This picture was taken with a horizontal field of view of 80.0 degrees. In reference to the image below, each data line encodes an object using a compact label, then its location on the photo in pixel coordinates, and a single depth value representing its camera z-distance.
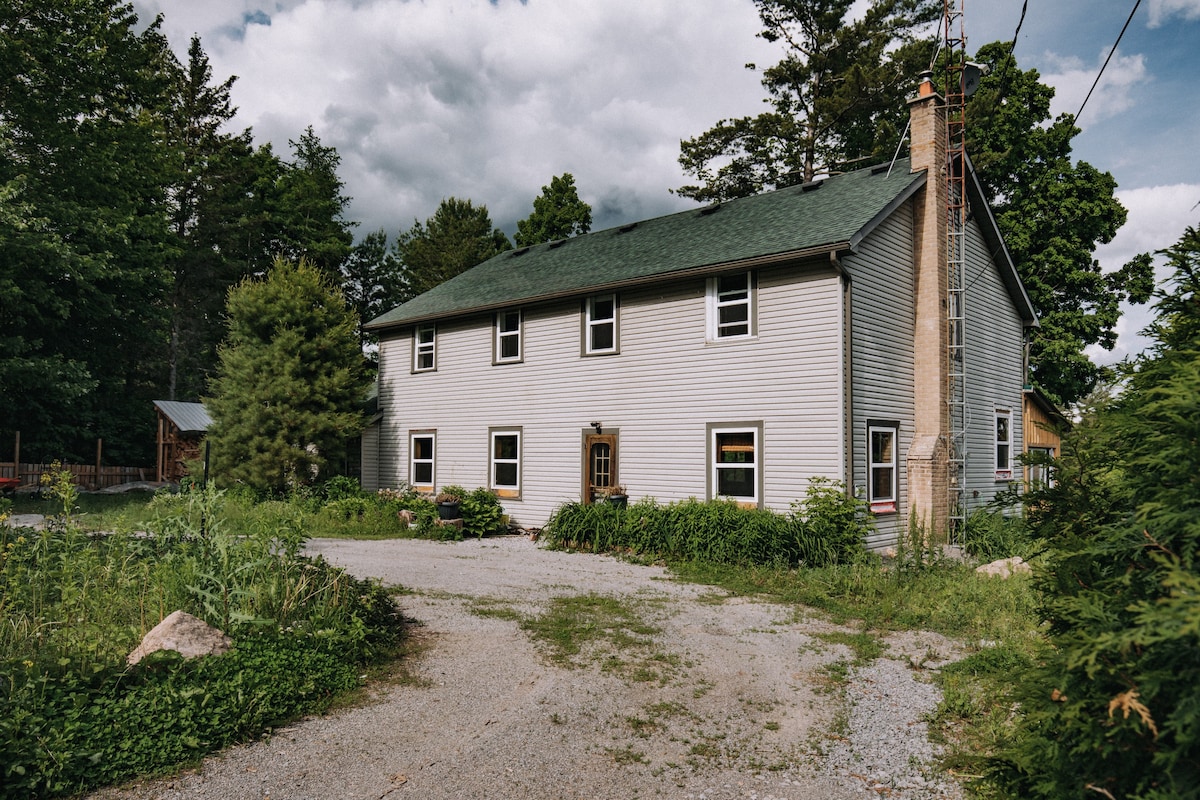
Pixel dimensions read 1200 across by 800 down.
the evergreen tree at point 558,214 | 38.16
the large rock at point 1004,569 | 9.92
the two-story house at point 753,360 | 13.50
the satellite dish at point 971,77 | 15.41
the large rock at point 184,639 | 5.27
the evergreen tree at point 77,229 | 21.97
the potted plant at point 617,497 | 15.28
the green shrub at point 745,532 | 11.89
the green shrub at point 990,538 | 12.92
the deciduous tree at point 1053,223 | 24.73
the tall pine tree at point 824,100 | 27.67
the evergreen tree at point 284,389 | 19.78
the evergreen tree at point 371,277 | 43.12
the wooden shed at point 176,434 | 26.69
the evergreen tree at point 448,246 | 43.56
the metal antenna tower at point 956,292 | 14.93
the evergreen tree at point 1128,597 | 1.96
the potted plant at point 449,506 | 16.56
